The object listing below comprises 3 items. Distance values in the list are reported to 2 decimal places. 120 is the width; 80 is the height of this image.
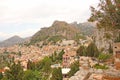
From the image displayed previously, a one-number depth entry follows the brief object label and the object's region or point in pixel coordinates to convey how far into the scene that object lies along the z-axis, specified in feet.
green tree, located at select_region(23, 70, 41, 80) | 56.02
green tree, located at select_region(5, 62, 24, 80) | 44.82
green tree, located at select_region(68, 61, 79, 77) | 46.04
